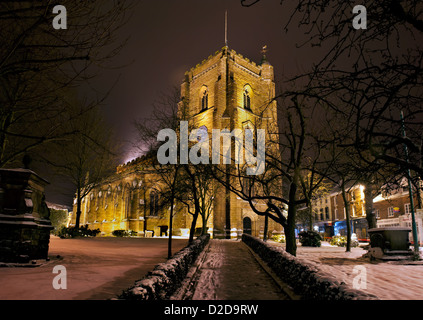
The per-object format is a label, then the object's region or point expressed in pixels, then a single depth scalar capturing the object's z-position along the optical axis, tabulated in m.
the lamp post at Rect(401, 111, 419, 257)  14.15
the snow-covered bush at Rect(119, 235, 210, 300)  3.72
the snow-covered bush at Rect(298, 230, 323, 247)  23.08
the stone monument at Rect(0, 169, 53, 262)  8.12
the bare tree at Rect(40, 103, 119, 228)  26.17
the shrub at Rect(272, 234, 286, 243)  29.22
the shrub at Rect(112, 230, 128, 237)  34.19
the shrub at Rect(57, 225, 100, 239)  24.69
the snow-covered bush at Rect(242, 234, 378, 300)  3.91
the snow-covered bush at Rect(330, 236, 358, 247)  23.40
